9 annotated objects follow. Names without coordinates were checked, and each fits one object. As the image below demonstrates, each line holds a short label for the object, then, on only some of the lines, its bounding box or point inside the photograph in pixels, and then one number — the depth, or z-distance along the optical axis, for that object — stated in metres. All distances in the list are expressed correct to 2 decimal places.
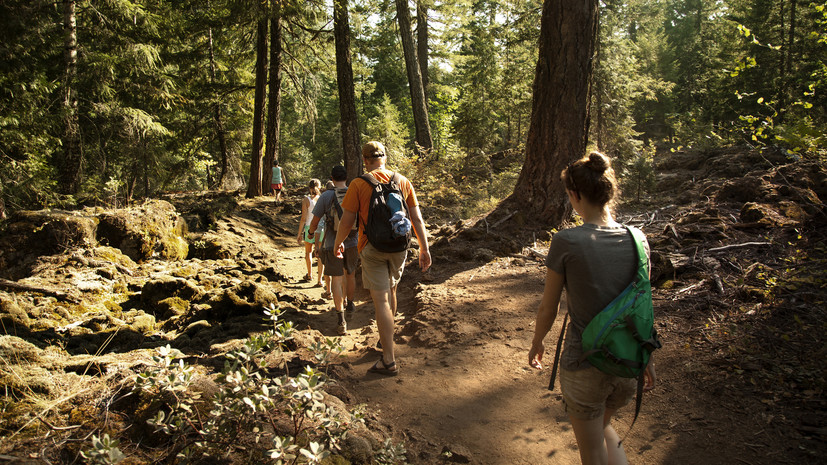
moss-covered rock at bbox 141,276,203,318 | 6.70
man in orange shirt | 4.35
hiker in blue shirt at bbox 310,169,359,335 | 6.07
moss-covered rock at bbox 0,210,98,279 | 7.34
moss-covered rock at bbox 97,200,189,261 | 8.47
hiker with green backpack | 2.13
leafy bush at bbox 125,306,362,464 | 2.35
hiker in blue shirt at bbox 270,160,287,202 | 17.62
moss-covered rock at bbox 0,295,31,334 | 4.80
